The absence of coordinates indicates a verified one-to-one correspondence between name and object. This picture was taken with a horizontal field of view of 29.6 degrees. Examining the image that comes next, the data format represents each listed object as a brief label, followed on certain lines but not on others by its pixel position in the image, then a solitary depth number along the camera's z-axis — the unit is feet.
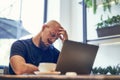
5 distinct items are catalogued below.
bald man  6.29
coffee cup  4.27
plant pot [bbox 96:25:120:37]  10.16
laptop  4.59
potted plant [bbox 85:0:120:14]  10.87
